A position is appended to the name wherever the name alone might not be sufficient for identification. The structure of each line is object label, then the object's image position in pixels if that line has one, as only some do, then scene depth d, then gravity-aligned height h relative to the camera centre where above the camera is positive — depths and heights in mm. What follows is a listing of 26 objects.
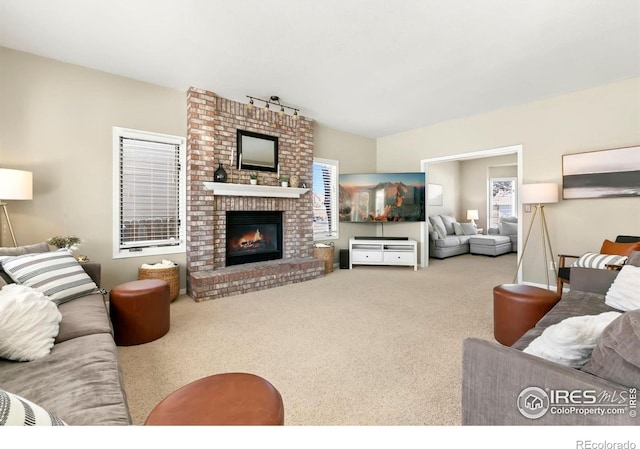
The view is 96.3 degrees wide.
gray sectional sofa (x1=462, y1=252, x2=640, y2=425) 813 -498
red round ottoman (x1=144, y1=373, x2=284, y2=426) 920 -616
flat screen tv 5379 +520
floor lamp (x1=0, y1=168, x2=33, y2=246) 2367 +338
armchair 2997 -249
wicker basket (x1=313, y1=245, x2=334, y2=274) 4938 -525
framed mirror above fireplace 4254 +1130
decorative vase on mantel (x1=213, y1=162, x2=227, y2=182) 3916 +680
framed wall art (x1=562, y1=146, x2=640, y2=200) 3447 +645
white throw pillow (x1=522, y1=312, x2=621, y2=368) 1003 -419
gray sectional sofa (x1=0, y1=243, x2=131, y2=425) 997 -633
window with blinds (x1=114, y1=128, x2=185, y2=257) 3426 +398
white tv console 5320 -517
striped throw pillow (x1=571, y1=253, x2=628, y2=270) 2758 -357
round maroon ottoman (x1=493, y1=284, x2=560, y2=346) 2098 -634
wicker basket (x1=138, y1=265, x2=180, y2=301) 3303 -592
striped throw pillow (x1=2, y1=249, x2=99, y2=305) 1949 -356
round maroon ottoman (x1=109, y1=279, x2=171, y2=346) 2275 -717
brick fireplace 3732 +352
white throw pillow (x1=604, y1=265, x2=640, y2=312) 1798 -431
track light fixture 3969 +1751
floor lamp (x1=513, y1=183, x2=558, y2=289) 3695 +308
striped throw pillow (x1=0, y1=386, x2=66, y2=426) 578 -400
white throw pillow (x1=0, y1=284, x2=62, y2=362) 1308 -486
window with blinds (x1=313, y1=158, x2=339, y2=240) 5391 +499
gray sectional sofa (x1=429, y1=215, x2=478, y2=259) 6520 -283
